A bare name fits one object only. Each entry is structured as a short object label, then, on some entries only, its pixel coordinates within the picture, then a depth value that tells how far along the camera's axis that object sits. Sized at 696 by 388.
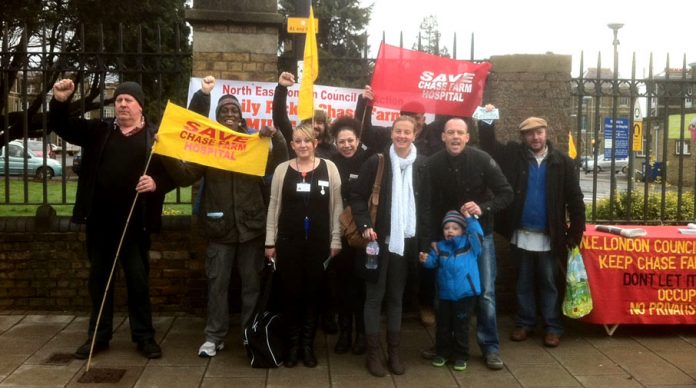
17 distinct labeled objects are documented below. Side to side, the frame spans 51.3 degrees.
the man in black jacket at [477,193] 5.22
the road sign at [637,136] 7.45
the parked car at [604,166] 43.21
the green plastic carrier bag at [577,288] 5.78
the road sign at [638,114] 7.52
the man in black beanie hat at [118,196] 5.16
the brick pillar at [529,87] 6.55
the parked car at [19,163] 21.45
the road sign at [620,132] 6.84
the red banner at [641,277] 5.91
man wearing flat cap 5.65
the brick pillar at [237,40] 6.20
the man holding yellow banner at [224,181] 5.28
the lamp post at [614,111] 6.48
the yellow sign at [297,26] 6.29
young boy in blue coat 5.05
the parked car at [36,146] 30.28
